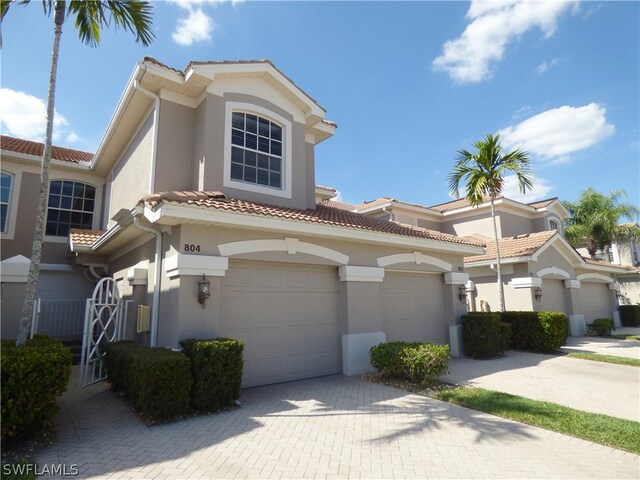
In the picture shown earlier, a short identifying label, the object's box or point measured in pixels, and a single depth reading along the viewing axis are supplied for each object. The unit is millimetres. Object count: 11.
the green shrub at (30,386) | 4738
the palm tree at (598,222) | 25234
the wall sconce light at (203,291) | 7082
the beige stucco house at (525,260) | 15812
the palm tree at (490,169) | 14508
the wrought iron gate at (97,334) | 8047
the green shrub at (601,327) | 18016
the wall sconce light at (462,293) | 12656
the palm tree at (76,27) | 6043
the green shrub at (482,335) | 11625
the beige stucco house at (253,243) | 7523
